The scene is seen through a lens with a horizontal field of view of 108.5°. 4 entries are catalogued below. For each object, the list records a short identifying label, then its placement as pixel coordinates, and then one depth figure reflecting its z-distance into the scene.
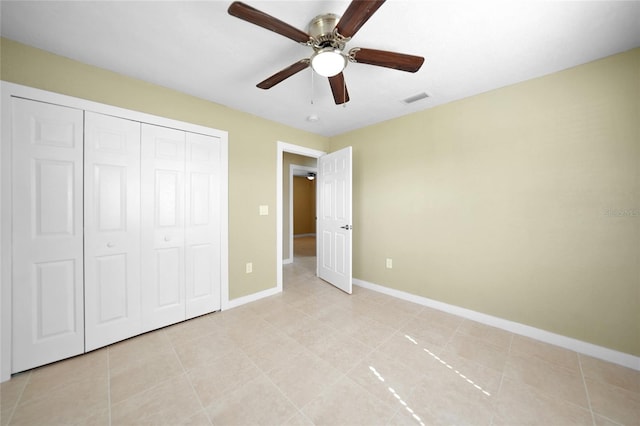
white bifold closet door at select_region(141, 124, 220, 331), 2.22
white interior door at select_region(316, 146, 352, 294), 3.25
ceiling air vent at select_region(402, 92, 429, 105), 2.45
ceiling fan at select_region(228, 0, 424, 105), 1.14
